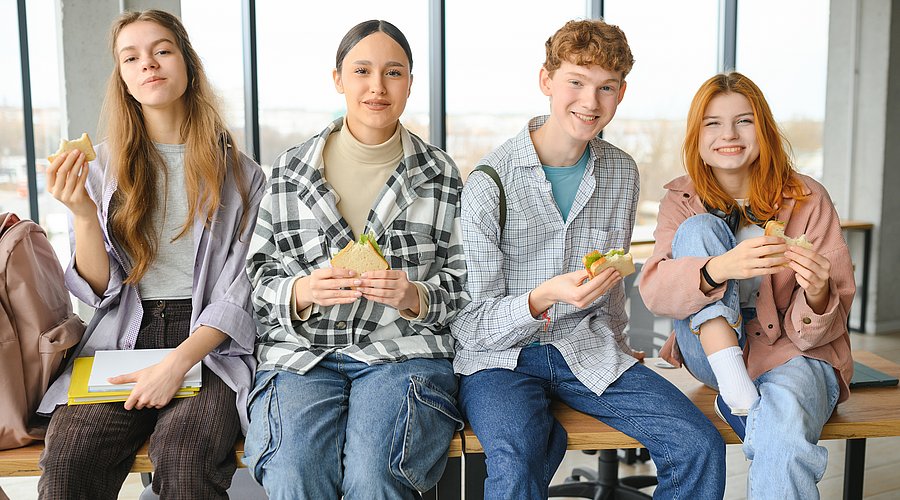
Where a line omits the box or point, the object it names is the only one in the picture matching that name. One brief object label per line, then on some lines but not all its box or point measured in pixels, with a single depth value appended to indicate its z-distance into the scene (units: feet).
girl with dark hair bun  6.06
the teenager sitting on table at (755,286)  6.32
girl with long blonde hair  6.55
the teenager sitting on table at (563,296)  6.39
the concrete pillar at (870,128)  19.16
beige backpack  6.27
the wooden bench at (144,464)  6.15
